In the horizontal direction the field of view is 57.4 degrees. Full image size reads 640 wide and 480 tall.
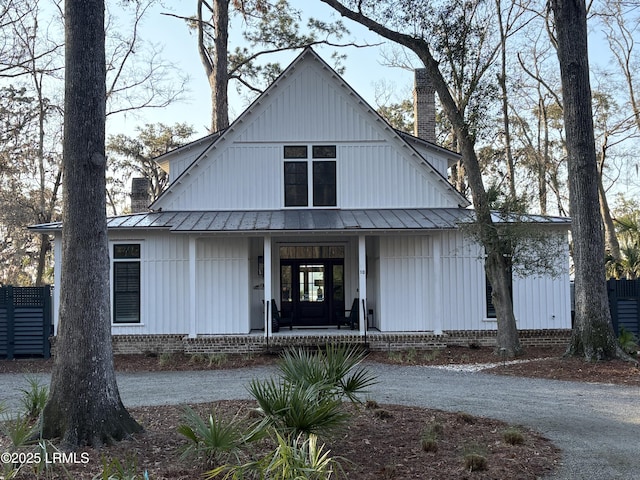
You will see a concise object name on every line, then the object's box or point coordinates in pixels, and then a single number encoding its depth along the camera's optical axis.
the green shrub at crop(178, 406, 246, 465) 5.09
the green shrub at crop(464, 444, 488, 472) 5.43
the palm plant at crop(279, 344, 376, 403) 6.08
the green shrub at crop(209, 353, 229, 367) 13.15
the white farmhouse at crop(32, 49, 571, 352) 14.62
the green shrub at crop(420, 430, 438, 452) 6.05
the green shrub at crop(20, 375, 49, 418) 6.60
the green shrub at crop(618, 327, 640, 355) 12.61
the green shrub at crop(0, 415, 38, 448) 5.41
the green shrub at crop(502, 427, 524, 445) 6.29
